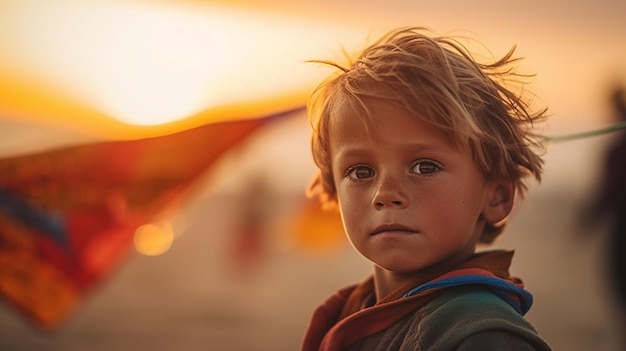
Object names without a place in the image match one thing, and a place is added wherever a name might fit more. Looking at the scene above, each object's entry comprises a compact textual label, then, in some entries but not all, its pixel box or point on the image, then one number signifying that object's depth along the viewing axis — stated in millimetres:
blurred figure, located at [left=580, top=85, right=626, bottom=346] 3650
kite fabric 2803
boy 1168
